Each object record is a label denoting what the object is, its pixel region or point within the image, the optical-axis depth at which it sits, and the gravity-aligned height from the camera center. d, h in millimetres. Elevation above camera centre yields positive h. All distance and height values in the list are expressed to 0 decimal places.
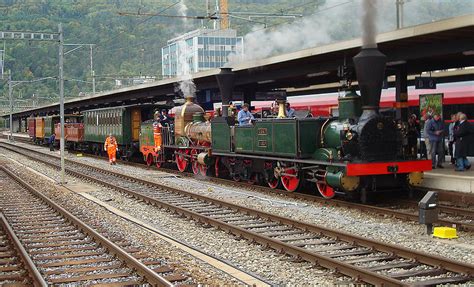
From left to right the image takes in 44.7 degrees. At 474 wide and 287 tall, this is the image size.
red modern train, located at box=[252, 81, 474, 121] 23281 +1217
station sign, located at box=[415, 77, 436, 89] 18062 +1367
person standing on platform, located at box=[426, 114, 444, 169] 15305 -285
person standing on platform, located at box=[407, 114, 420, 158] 12812 -338
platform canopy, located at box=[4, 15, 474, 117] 13242 +2088
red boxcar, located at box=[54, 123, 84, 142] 36375 -9
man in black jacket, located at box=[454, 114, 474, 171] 14297 -352
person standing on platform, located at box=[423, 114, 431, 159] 15523 -326
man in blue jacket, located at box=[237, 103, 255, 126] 16273 +373
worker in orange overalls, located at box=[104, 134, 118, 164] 26144 -759
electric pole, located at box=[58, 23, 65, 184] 17984 +1494
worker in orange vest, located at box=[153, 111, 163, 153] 22438 -135
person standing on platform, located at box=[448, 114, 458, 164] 17112 -555
